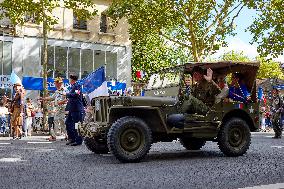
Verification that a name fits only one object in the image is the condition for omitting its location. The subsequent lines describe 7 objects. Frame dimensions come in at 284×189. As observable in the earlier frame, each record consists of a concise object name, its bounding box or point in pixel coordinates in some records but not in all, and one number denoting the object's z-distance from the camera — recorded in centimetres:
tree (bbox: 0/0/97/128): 2114
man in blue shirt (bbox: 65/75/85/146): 1195
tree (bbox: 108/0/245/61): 2824
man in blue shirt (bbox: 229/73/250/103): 971
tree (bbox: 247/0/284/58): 2994
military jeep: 839
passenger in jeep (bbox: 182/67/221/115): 912
